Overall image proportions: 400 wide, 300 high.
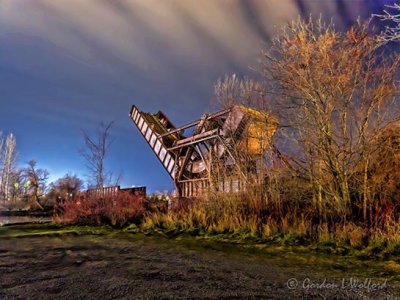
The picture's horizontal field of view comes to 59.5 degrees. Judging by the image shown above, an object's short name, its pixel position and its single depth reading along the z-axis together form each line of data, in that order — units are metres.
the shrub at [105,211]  12.87
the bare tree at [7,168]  40.19
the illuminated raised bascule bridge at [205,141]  11.23
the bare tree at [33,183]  39.11
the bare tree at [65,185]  41.03
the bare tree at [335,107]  8.68
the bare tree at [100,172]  20.82
